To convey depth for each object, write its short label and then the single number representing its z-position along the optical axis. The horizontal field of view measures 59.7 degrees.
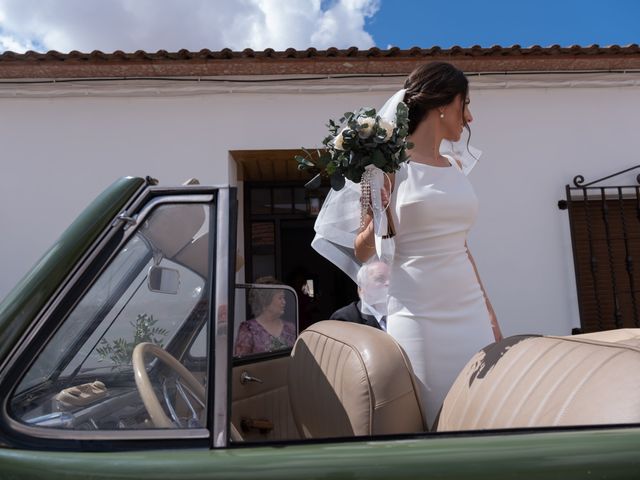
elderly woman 2.40
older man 2.09
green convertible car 0.98
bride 1.73
